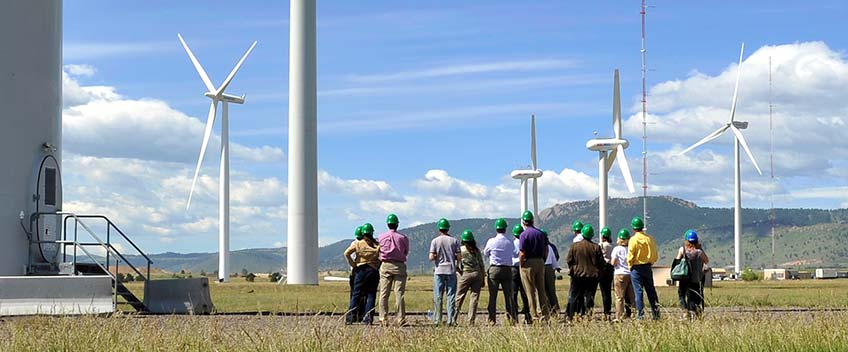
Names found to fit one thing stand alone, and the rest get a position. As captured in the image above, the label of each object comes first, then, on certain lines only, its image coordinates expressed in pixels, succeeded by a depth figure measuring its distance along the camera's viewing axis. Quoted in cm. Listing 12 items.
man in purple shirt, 2356
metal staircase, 2712
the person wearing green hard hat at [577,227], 2702
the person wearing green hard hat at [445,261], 2333
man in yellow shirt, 2361
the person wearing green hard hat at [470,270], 2391
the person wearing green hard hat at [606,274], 2503
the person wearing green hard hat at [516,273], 2495
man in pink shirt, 2356
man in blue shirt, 2395
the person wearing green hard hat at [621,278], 2394
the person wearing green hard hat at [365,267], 2391
